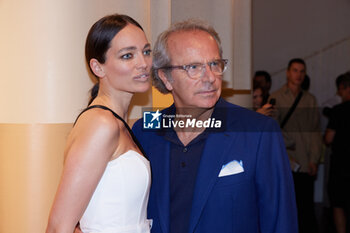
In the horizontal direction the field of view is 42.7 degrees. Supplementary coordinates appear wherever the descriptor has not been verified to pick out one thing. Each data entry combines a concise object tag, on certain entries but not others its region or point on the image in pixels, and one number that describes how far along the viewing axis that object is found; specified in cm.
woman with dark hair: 202
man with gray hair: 225
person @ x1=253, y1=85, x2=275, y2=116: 495
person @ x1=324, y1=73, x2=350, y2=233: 484
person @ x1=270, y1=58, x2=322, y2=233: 506
